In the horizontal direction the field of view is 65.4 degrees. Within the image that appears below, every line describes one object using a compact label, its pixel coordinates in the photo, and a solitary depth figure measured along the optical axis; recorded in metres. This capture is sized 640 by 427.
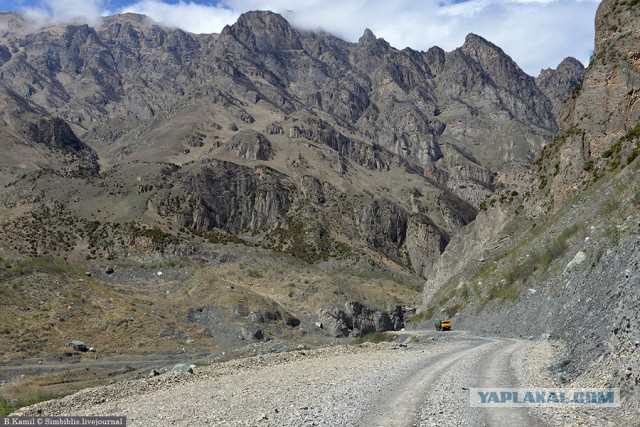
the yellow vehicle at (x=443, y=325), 52.89
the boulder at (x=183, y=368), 26.59
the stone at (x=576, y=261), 35.78
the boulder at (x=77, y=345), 54.16
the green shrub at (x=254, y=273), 125.01
